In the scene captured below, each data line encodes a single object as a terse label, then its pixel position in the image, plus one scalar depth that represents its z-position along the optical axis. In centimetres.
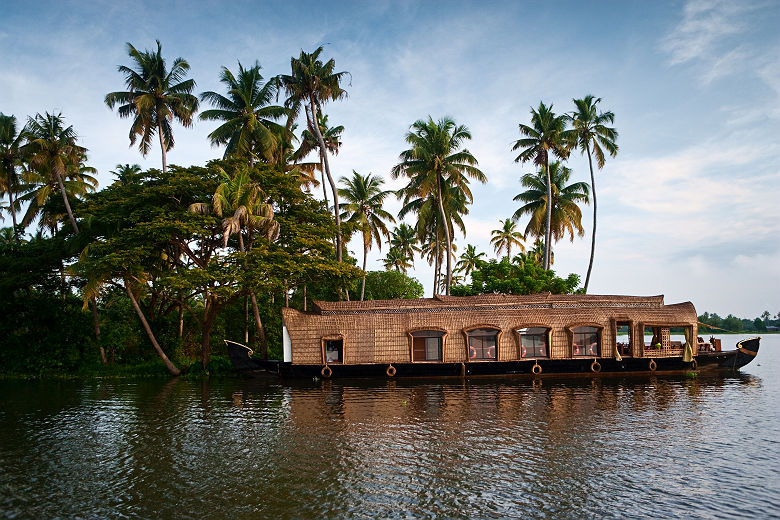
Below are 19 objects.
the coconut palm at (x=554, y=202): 3712
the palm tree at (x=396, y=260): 5831
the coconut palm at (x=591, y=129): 3331
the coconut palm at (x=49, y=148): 2366
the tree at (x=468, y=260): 5309
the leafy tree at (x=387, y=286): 4053
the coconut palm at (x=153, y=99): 2684
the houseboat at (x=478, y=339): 2252
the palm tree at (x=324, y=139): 3222
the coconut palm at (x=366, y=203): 3609
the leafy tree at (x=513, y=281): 2975
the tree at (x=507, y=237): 4941
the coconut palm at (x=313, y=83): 2811
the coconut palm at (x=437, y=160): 3166
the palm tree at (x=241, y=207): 2142
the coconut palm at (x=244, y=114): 2770
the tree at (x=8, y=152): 2847
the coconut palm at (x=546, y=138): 3294
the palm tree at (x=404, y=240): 5800
